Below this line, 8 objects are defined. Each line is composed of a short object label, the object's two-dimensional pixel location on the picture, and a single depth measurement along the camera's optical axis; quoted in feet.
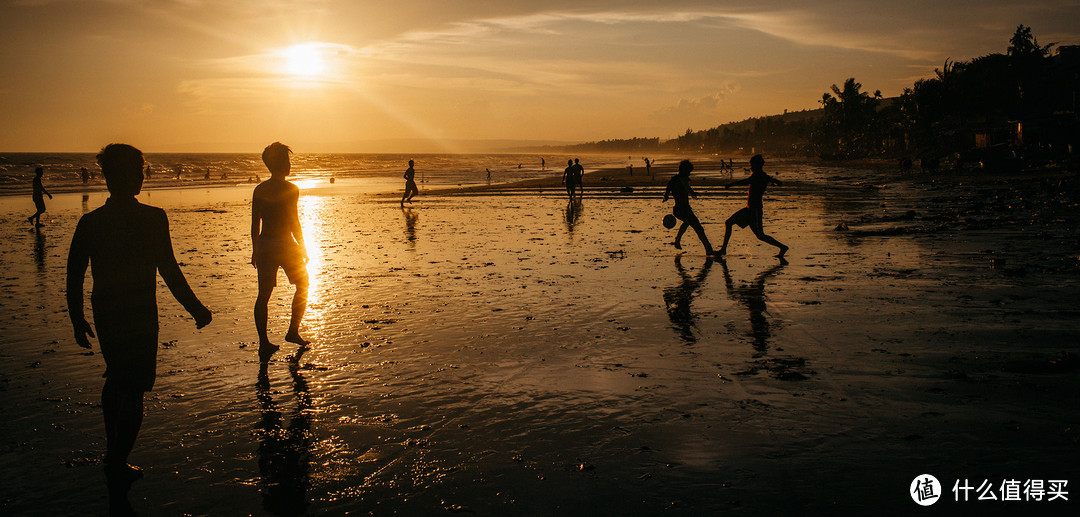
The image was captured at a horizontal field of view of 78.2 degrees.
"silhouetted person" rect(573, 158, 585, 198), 103.40
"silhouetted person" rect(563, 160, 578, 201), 102.27
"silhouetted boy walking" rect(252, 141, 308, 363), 23.63
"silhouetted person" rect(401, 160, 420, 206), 102.25
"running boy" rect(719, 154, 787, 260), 42.55
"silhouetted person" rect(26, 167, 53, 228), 75.56
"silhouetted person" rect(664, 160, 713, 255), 45.32
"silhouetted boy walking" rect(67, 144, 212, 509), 14.10
